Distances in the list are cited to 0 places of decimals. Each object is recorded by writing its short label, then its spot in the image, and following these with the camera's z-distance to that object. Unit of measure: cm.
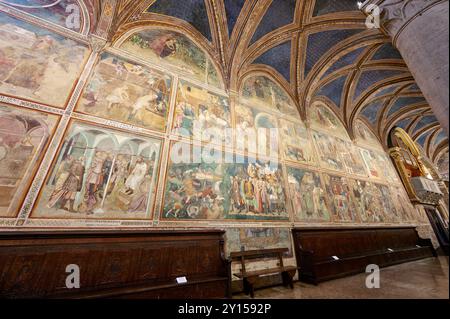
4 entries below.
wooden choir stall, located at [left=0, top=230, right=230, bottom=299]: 262
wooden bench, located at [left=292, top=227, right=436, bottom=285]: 518
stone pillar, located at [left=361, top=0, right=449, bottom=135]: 169
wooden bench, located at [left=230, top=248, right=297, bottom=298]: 425
